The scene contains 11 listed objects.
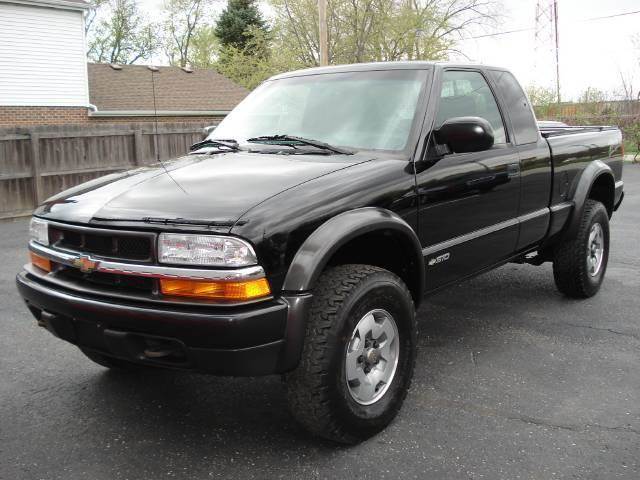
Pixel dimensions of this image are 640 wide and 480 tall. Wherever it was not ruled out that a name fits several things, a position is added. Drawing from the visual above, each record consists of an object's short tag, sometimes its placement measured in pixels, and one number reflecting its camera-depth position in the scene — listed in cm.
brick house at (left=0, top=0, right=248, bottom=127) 1988
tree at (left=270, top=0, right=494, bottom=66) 3219
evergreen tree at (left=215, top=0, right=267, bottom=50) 3925
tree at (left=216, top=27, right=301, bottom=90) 3623
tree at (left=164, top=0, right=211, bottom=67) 4803
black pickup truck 268
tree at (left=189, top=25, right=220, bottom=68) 4859
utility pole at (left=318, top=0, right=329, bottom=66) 1914
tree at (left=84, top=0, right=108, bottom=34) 4409
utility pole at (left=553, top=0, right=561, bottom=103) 4037
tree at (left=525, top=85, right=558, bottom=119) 2881
